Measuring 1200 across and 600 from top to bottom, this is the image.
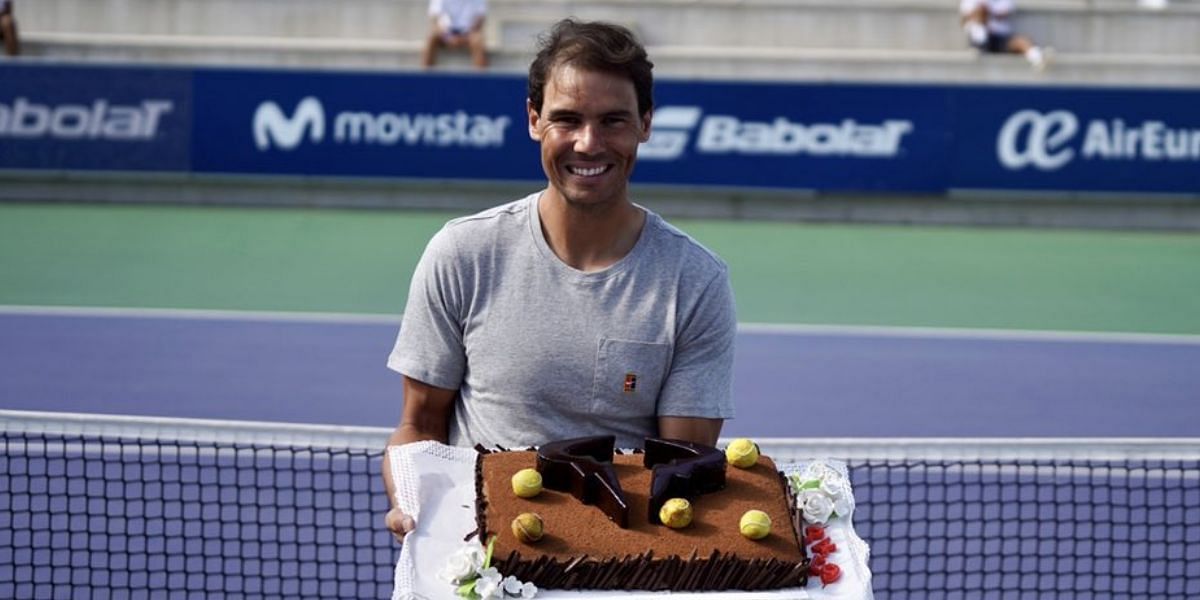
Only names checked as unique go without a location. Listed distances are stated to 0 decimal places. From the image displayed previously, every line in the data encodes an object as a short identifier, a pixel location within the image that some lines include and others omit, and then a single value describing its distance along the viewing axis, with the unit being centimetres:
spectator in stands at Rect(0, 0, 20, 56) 1655
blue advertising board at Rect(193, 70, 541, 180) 1534
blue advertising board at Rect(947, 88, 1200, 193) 1510
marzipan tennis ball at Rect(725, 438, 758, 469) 301
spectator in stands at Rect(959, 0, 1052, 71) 1689
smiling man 314
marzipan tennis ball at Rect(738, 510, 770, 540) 275
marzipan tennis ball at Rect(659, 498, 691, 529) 279
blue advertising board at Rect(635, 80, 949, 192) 1516
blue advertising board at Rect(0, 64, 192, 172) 1527
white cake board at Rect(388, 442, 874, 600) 264
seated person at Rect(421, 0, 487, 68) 1656
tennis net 553
